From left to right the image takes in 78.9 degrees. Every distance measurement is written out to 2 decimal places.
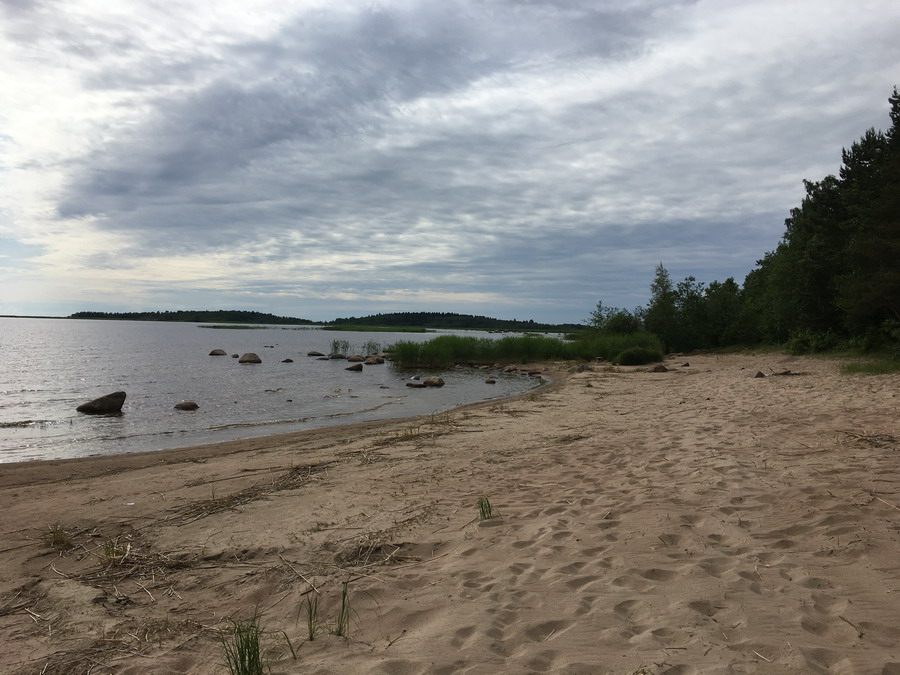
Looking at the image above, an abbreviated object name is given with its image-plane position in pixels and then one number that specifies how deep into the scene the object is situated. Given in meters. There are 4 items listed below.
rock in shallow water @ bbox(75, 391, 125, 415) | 17.39
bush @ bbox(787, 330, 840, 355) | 28.44
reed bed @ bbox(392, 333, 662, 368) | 37.56
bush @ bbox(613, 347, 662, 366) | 34.00
